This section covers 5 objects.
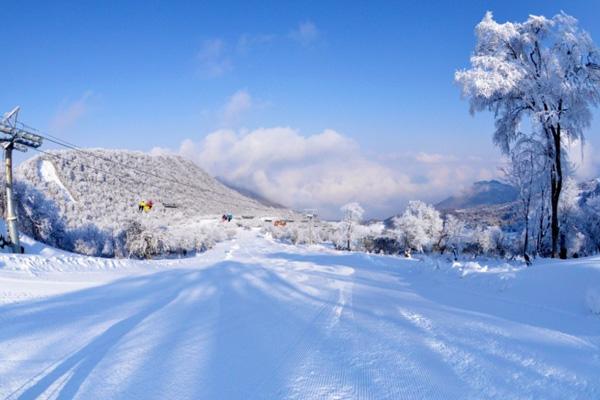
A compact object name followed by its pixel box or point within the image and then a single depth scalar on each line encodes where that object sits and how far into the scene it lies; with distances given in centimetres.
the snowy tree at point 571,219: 3238
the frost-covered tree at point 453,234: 5766
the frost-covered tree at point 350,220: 6544
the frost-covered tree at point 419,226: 5572
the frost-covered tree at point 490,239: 5123
